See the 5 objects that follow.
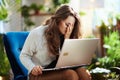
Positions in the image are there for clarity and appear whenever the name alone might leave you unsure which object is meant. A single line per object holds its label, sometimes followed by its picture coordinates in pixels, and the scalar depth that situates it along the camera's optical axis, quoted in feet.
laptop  7.55
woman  7.82
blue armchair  9.00
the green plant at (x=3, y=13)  11.55
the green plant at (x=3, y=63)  11.14
